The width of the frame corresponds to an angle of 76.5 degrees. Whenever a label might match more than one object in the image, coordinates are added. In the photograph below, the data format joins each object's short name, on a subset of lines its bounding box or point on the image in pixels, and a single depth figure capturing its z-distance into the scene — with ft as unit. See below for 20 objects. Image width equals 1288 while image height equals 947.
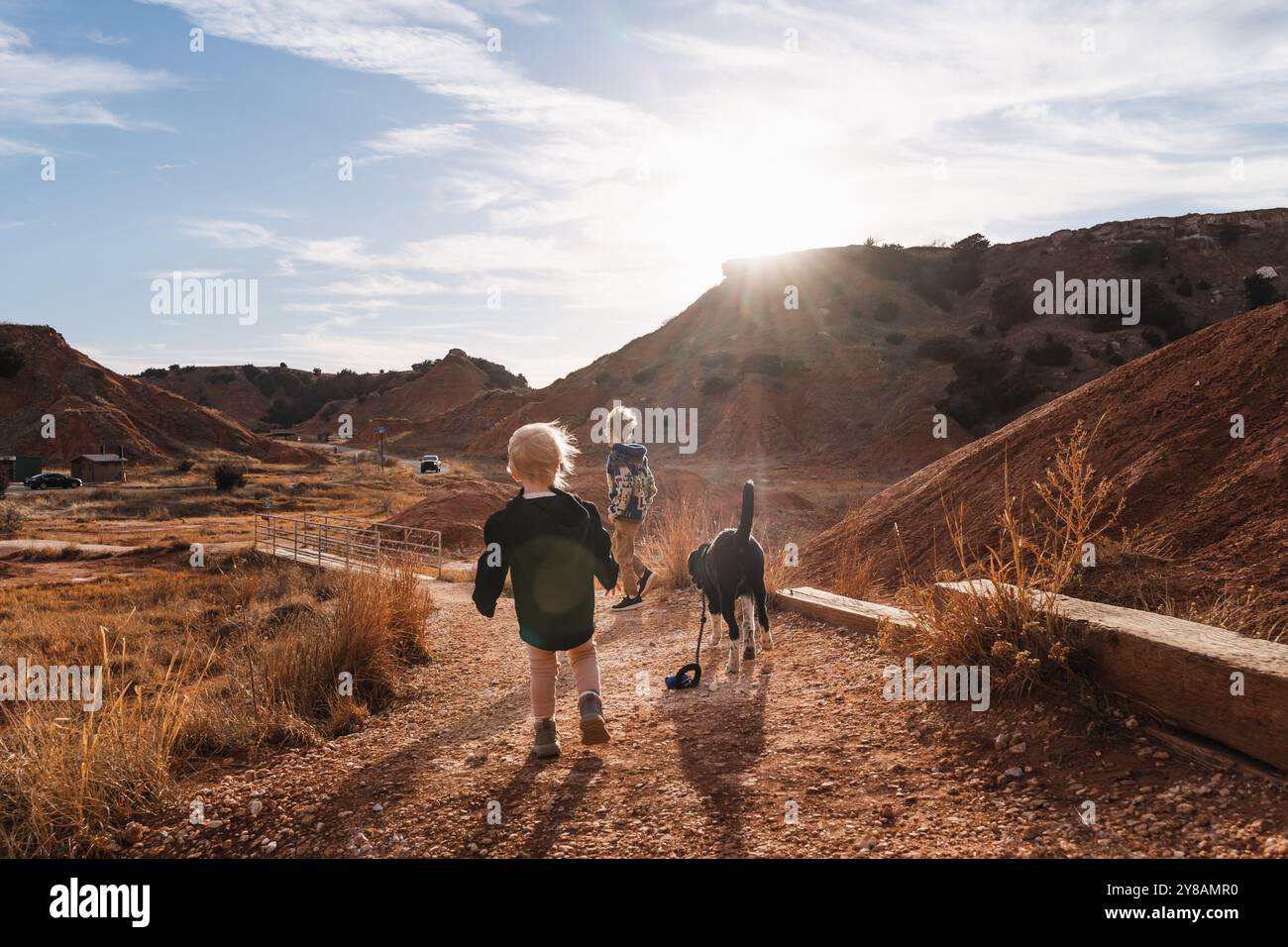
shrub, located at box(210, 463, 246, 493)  138.21
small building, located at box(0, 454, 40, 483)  155.22
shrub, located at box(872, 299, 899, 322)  175.42
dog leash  17.17
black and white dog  18.03
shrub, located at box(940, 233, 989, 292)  180.45
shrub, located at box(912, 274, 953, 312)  176.97
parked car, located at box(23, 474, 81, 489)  142.72
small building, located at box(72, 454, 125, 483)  155.94
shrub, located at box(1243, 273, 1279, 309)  140.46
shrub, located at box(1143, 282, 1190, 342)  140.15
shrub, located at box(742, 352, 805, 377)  154.40
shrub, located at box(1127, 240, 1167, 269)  160.04
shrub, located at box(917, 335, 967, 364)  145.38
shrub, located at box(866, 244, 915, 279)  189.37
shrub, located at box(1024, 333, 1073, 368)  135.44
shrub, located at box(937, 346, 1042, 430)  124.57
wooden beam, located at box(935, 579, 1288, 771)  9.44
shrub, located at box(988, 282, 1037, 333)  154.10
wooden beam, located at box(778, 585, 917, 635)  17.52
